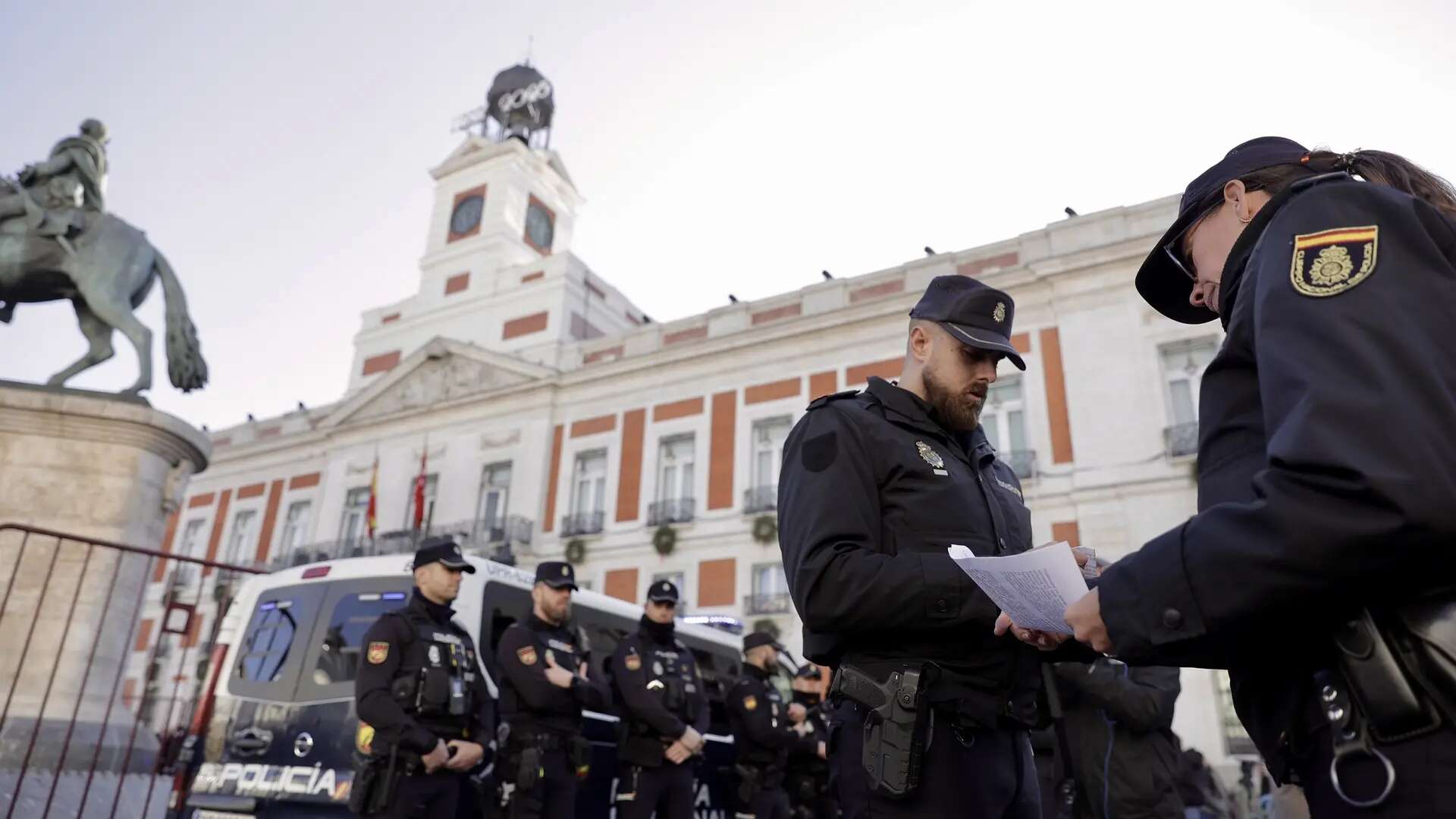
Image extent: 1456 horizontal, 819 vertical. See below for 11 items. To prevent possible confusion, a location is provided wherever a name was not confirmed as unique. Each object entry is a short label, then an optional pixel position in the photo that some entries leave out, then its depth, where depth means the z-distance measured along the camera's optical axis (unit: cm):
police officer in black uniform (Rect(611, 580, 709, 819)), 624
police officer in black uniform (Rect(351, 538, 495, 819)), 454
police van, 585
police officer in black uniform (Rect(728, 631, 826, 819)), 740
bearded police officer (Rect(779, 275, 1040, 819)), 215
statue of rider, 636
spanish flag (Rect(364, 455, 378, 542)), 2369
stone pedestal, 525
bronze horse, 632
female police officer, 110
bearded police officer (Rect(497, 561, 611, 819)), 566
